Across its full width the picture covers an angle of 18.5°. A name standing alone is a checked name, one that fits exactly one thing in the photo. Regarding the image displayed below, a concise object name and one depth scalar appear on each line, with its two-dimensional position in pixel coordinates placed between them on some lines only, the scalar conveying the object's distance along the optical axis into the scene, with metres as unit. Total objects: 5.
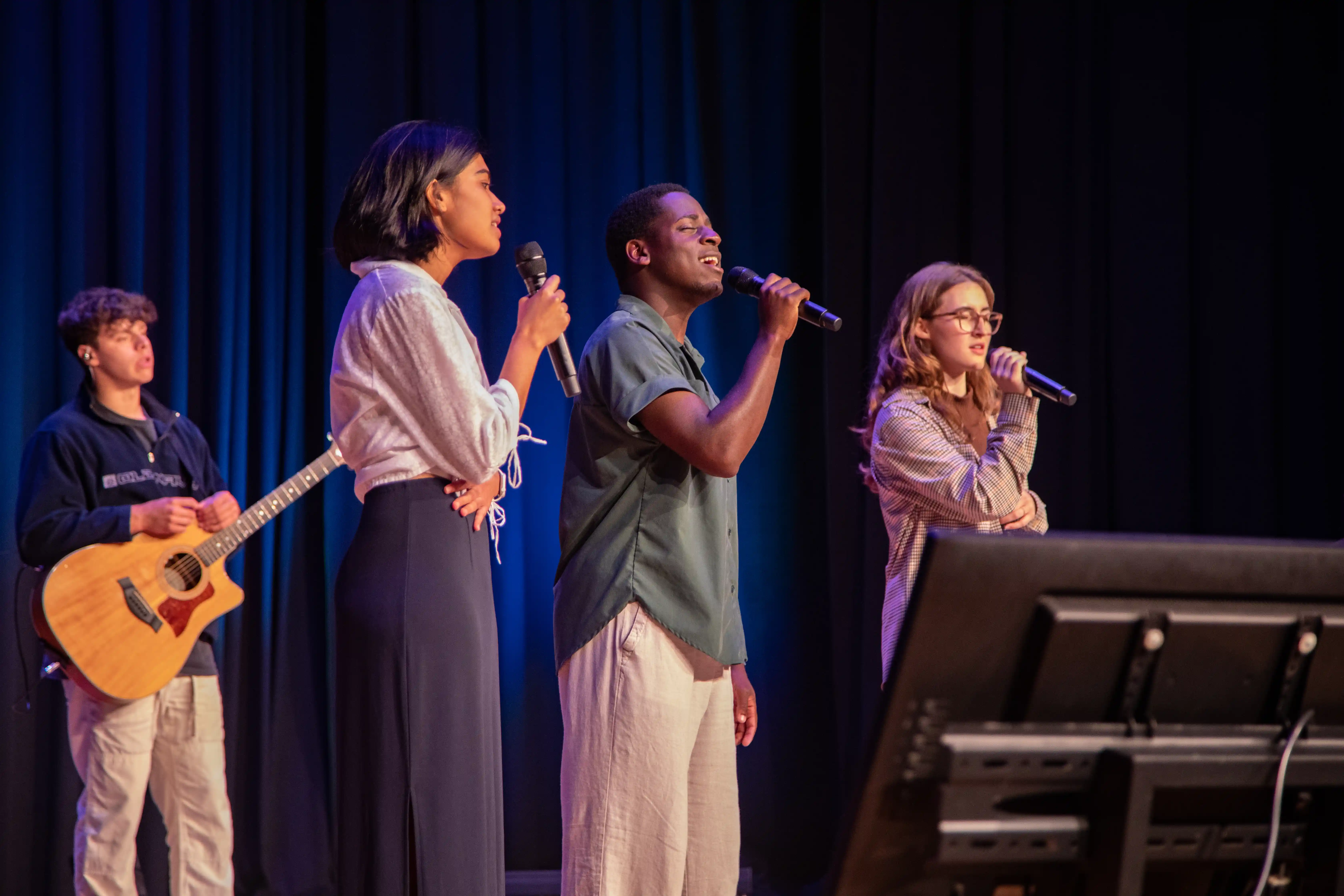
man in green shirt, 9.28
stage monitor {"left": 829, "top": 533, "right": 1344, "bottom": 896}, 5.60
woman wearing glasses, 9.76
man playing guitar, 10.48
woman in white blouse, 9.07
